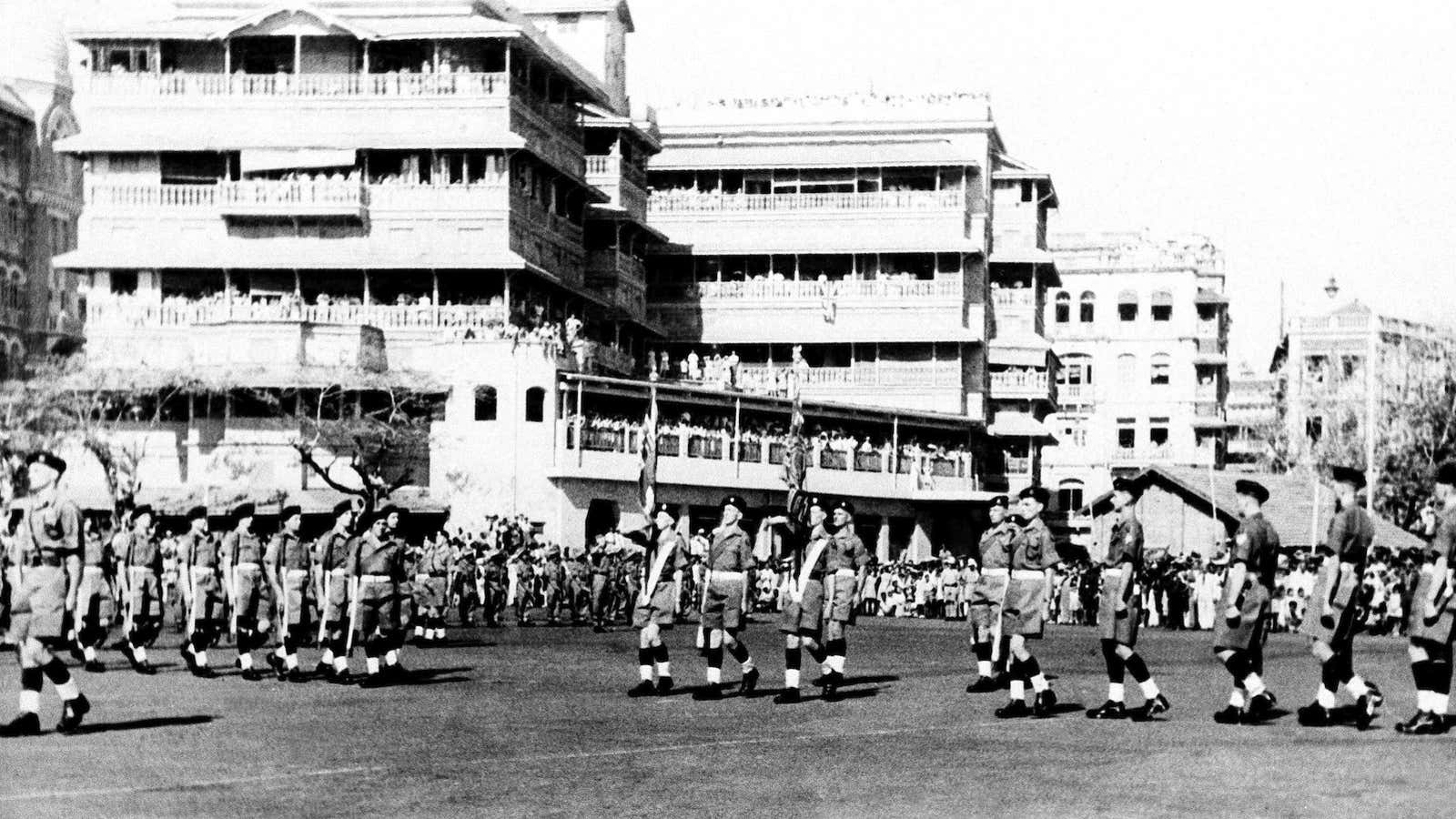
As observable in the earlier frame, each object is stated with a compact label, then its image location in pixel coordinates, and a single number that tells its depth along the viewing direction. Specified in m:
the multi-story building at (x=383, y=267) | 58.41
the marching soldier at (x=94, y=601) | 23.16
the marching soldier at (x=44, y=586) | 17.86
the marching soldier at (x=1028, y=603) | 20.45
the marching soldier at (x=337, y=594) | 24.58
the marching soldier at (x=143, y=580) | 27.69
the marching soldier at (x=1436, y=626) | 17.45
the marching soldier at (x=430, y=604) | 33.81
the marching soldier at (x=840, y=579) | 23.03
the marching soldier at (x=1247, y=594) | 18.69
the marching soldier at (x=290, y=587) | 25.27
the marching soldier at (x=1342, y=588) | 18.28
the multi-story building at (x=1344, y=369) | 80.62
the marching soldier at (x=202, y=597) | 26.30
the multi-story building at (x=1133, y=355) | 105.12
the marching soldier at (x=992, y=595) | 22.66
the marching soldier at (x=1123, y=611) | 19.34
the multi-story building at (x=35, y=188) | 81.00
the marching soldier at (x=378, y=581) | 24.02
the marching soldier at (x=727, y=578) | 22.27
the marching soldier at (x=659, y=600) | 22.50
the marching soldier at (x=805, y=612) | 22.20
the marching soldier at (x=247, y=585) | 25.78
